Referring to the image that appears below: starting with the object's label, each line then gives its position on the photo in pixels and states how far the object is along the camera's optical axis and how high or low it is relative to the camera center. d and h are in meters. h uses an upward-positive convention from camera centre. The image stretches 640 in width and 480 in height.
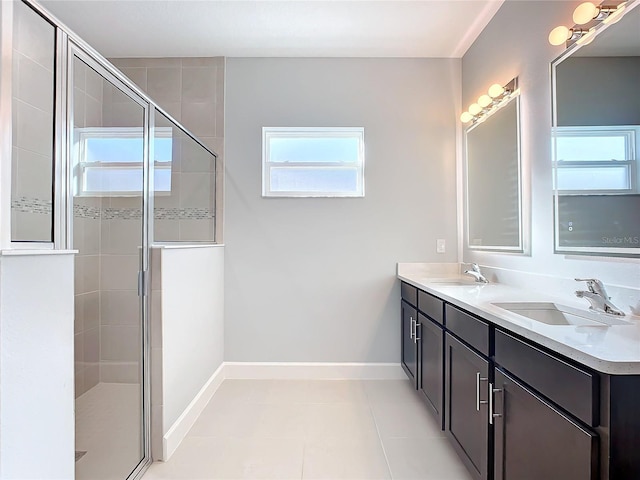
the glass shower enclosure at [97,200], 1.19 +0.17
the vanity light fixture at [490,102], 2.31 +0.95
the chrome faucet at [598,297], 1.41 -0.21
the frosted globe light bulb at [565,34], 1.64 +0.92
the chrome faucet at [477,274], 2.48 -0.22
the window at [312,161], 3.14 +0.69
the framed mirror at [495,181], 2.26 +0.42
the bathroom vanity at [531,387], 0.87 -0.46
